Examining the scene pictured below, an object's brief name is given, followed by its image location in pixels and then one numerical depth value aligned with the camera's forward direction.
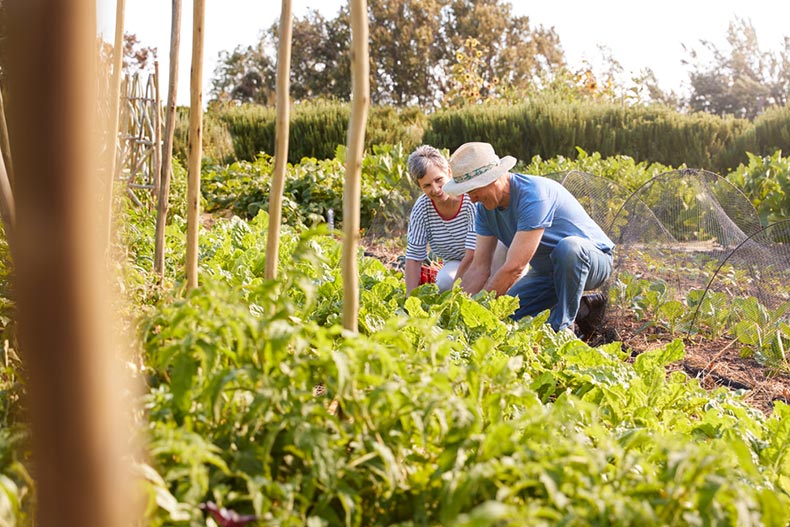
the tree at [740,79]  37.75
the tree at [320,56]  37.88
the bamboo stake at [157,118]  7.01
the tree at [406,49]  37.31
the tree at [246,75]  38.66
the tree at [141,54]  26.72
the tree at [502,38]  38.22
